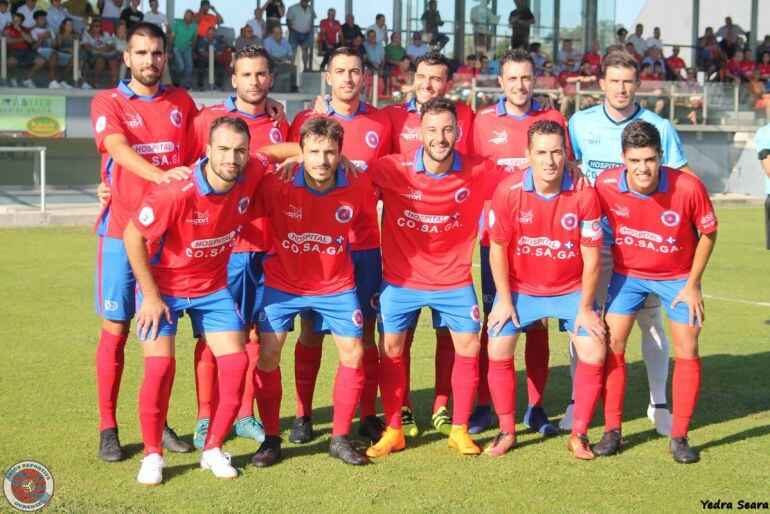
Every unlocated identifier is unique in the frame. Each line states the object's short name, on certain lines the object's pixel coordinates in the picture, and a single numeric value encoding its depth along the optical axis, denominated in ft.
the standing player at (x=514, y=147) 19.43
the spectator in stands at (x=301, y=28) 72.18
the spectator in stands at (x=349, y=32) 74.02
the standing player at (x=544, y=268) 17.42
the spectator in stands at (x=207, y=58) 66.69
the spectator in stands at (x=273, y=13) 71.56
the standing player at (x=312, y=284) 17.42
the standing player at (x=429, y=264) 17.99
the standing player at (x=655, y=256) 17.48
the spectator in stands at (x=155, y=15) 65.21
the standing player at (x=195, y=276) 16.02
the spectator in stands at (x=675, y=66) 88.58
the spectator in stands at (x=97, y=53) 62.64
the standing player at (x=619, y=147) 19.02
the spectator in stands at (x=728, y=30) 94.79
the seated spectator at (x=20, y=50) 61.46
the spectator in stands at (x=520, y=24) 86.02
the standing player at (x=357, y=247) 18.74
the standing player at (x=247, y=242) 18.19
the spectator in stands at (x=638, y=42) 88.33
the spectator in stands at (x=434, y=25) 82.12
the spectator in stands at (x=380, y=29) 75.61
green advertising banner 60.23
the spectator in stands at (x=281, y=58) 69.62
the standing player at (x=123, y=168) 17.52
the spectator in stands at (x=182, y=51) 66.03
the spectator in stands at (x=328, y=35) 73.46
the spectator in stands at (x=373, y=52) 73.15
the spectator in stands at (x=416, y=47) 78.72
